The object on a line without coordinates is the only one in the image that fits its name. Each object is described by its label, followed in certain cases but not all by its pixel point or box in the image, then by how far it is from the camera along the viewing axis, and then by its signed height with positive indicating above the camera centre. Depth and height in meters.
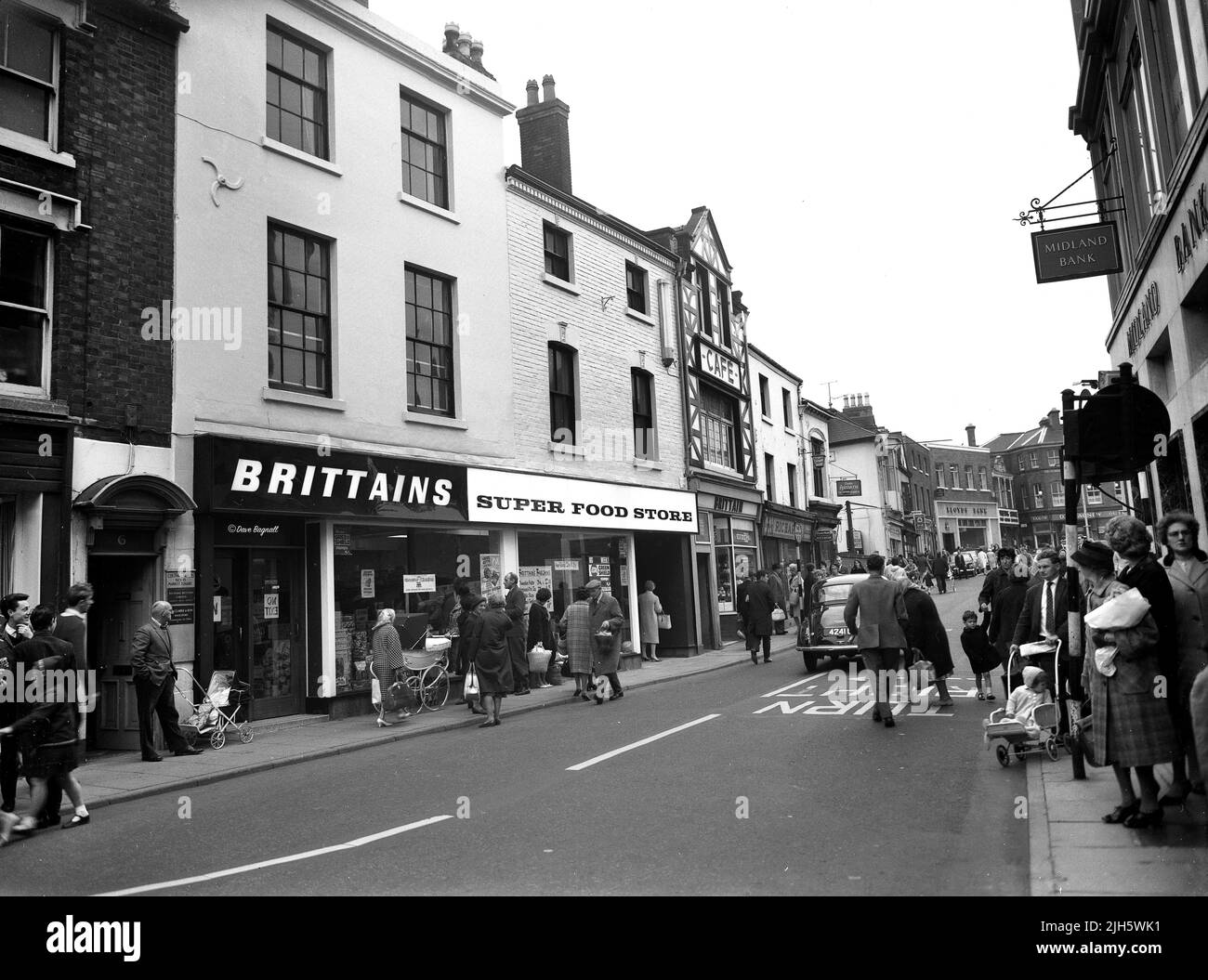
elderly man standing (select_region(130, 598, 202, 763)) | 10.47 -0.96
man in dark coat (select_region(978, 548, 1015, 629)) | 11.48 -0.27
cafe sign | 25.67 +6.05
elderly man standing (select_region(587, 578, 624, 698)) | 14.77 -0.83
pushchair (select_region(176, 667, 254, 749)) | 11.06 -1.52
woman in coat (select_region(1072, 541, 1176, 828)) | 5.61 -1.03
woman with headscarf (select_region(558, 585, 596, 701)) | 14.86 -1.00
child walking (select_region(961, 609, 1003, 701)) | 11.23 -1.06
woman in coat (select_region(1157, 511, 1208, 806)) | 5.82 -0.43
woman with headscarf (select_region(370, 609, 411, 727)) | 12.72 -0.98
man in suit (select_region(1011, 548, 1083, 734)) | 8.47 -0.48
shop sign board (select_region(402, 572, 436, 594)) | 15.00 +0.01
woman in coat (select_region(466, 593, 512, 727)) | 12.35 -1.02
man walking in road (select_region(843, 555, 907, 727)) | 10.59 -0.64
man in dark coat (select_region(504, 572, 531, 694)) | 13.36 -0.80
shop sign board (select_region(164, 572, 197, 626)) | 11.36 -0.03
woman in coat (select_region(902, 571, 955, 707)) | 11.36 -0.90
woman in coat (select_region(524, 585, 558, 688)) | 17.17 -0.94
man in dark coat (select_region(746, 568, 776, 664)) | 19.52 -0.93
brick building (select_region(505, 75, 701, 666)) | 18.55 +4.24
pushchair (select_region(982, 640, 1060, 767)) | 8.00 -1.53
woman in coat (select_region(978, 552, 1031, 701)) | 10.24 -0.53
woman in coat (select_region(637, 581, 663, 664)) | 21.56 -1.01
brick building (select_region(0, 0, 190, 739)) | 10.18 +3.59
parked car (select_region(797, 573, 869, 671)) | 16.06 -1.12
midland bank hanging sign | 12.12 +4.08
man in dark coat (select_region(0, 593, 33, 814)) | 7.72 -0.53
